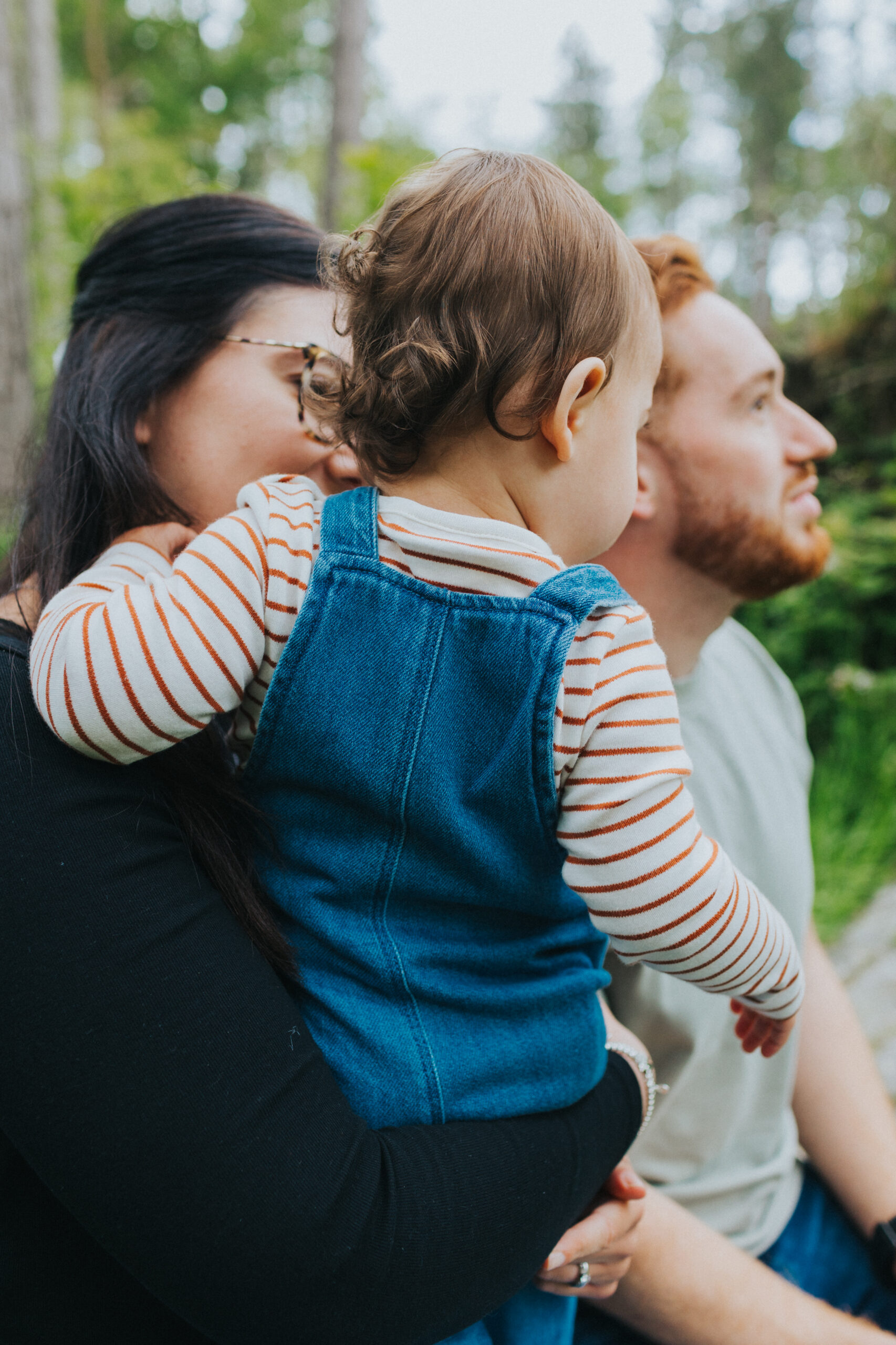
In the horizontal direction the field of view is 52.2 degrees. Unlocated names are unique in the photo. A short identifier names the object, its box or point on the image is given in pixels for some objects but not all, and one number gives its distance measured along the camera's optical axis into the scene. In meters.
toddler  0.90
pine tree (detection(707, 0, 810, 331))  21.27
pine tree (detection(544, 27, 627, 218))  27.72
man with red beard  1.72
